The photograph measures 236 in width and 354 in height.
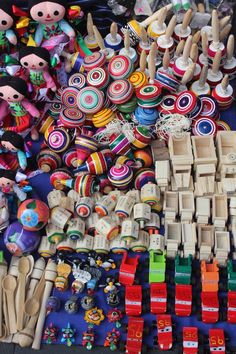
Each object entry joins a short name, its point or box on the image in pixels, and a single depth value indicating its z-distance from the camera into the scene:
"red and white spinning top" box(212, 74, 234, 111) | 1.75
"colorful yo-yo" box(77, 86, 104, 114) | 1.70
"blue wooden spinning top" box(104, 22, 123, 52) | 1.85
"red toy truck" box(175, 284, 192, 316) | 1.45
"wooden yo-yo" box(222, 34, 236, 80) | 1.79
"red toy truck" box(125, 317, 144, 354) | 1.40
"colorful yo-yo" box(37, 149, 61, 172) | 1.70
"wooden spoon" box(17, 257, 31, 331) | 1.45
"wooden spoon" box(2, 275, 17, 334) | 1.45
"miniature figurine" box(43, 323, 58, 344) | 1.45
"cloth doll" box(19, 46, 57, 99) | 1.64
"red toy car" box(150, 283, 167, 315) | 1.46
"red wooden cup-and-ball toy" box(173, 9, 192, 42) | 1.80
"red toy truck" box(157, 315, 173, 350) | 1.41
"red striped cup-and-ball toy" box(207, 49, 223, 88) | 1.78
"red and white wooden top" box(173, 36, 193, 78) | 1.73
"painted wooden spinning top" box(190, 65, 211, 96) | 1.75
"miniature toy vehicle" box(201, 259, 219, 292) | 1.47
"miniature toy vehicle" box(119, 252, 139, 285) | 1.50
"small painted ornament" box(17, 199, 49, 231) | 1.53
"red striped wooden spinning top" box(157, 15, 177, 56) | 1.79
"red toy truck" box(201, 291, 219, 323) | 1.44
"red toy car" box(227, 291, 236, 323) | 1.44
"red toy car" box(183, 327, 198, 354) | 1.38
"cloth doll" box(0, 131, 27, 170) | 1.66
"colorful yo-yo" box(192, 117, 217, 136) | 1.67
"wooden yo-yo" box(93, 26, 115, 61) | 1.79
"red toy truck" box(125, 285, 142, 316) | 1.46
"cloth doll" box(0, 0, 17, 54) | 1.71
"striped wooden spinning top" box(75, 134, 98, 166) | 1.66
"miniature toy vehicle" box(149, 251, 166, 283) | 1.50
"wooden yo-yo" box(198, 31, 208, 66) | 1.75
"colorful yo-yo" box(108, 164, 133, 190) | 1.60
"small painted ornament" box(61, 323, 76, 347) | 1.45
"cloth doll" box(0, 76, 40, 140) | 1.64
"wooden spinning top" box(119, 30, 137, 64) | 1.80
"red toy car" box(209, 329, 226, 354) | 1.38
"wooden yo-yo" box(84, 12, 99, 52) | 1.86
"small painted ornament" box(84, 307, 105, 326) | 1.47
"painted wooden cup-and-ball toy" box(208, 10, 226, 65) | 1.74
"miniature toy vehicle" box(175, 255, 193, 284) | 1.48
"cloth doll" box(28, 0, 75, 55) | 1.67
